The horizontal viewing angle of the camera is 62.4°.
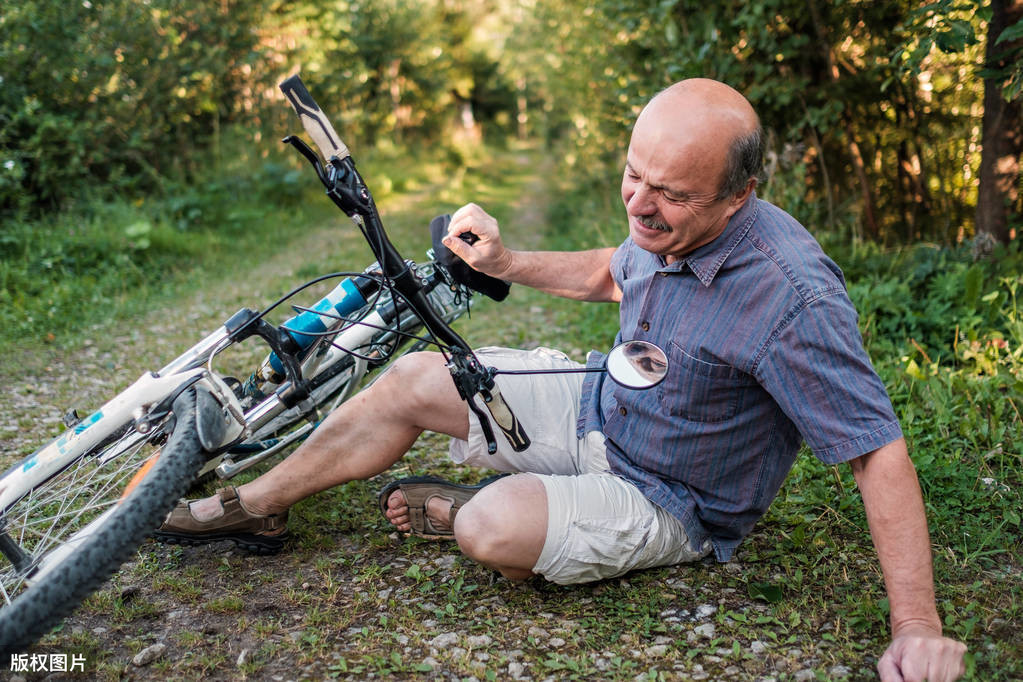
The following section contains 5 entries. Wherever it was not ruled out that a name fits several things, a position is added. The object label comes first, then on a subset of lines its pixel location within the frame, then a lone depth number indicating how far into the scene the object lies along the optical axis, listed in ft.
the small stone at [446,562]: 8.59
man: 6.26
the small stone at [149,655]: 6.98
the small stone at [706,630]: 7.35
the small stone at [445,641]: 7.24
